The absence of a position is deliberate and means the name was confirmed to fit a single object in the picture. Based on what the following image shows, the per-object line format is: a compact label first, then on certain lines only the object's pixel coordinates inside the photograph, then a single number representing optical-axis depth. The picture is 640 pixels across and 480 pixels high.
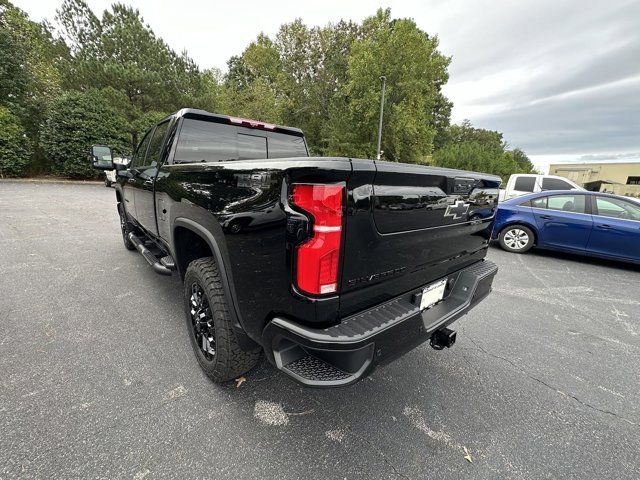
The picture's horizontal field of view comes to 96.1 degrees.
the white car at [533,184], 9.00
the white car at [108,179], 14.41
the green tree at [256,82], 22.75
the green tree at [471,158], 30.73
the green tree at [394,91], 17.72
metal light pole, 16.15
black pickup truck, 1.28
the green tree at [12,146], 13.91
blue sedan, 5.05
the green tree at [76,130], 14.98
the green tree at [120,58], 16.64
